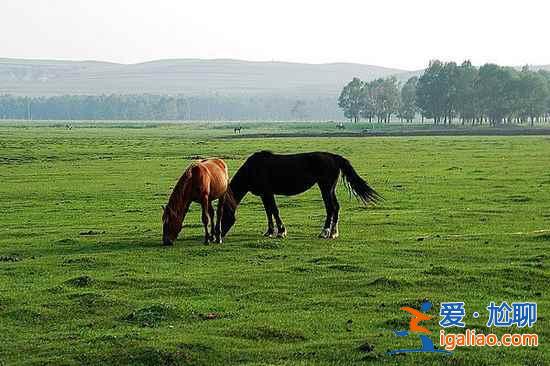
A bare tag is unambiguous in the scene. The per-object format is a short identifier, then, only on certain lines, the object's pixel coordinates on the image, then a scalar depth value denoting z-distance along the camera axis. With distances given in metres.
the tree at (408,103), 159.50
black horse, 19.39
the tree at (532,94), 124.56
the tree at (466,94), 130.12
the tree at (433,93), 134.88
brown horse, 18.09
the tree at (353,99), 171.12
